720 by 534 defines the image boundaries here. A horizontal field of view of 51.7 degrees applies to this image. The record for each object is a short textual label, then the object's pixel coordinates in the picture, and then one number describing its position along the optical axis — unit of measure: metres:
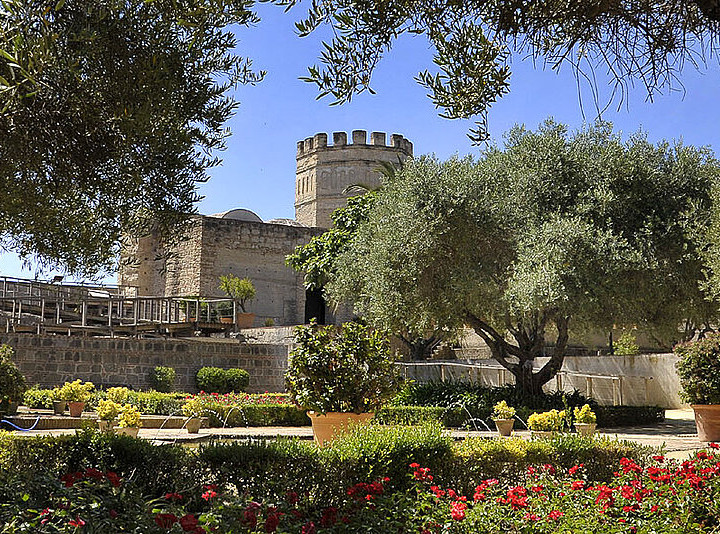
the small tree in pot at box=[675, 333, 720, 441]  11.94
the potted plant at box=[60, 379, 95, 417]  13.76
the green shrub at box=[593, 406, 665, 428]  16.16
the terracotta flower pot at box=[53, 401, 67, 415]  14.15
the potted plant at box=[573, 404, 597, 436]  11.83
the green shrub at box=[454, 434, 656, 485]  6.72
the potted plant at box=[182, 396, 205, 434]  12.72
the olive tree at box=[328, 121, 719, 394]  14.48
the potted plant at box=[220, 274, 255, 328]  25.86
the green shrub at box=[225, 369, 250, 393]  19.64
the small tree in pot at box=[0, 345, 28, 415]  11.80
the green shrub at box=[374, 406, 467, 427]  13.77
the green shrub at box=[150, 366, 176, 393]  18.47
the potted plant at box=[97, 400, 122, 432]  10.23
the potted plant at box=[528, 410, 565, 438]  10.92
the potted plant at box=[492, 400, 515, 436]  13.30
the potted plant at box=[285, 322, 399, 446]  8.98
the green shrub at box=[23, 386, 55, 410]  14.87
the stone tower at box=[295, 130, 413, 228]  40.81
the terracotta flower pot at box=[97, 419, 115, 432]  10.16
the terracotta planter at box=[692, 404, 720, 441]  11.92
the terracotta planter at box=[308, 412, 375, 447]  8.91
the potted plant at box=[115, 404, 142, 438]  9.86
